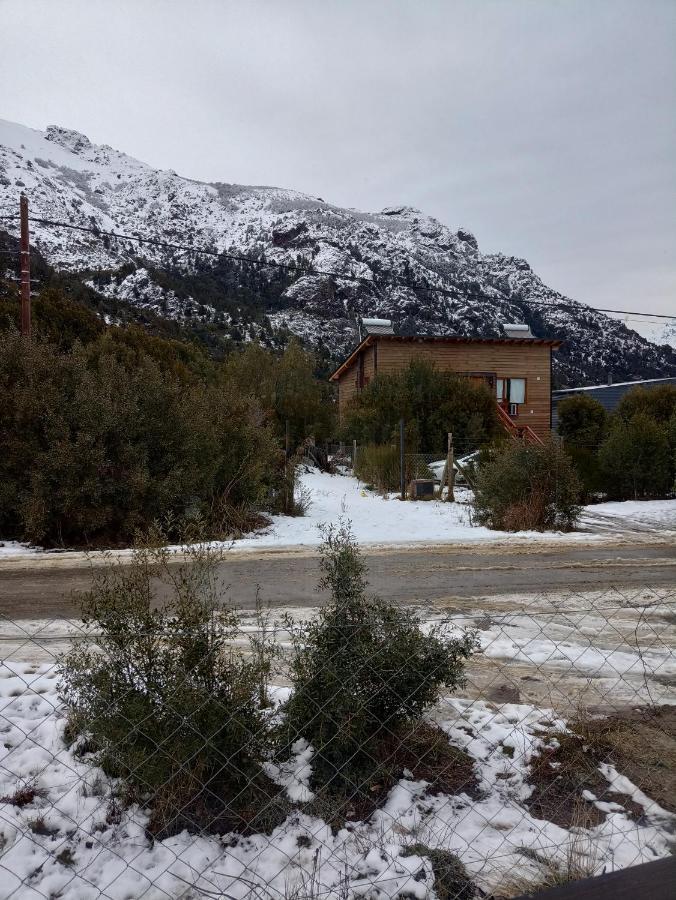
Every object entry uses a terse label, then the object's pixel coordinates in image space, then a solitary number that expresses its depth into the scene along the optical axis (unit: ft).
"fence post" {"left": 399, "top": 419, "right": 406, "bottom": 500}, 59.16
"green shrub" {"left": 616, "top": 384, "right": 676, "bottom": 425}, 93.48
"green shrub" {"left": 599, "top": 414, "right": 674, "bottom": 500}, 58.18
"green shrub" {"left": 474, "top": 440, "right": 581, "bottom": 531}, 41.09
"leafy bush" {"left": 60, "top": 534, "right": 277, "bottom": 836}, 10.21
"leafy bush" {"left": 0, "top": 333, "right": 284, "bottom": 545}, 34.65
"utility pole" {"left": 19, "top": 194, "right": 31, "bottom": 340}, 52.03
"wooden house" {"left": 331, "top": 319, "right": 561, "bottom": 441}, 104.32
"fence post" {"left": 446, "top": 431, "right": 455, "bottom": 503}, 56.65
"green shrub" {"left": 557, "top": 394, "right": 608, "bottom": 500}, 97.96
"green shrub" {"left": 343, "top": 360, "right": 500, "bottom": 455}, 81.25
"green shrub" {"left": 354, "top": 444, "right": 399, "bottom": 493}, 65.36
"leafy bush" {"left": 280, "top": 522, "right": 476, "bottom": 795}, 10.85
